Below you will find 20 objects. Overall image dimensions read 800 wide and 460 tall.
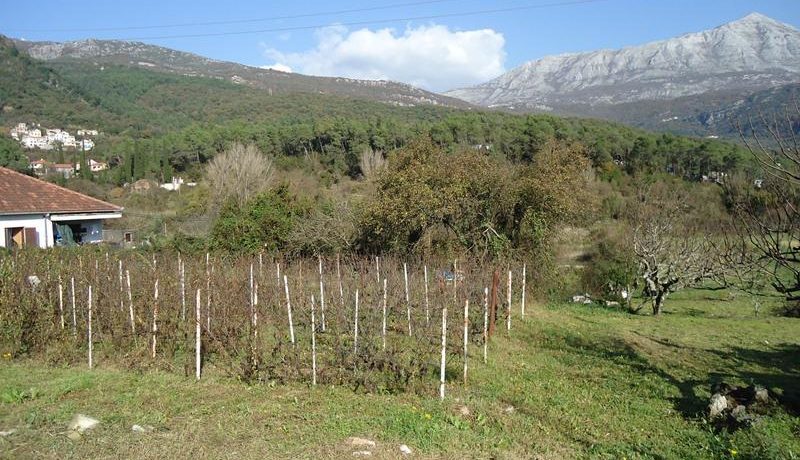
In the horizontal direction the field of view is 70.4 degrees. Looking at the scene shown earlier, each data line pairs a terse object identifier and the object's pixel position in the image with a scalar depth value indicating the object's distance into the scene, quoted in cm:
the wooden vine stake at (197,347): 731
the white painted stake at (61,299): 907
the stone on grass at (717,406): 635
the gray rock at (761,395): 665
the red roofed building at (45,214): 1978
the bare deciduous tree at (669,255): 1697
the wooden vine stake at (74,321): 892
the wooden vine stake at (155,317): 812
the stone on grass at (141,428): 536
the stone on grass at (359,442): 518
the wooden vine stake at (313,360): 696
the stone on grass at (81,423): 534
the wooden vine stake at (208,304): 840
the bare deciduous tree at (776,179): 625
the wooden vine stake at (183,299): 893
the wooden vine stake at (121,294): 910
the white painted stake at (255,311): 771
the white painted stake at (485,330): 864
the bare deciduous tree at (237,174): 3338
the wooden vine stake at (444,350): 667
